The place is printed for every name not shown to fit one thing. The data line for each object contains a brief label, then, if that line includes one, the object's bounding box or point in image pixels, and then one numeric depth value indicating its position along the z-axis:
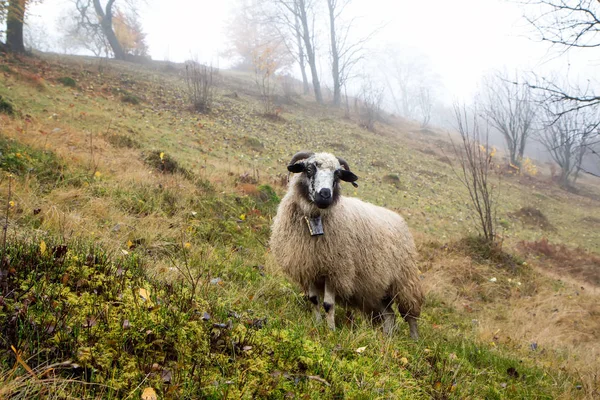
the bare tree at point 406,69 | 66.62
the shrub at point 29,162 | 5.11
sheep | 3.91
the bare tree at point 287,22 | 32.81
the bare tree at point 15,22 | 14.43
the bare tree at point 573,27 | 5.70
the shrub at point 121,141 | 9.16
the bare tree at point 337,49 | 32.62
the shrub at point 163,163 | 8.07
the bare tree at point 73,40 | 45.19
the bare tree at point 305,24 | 32.34
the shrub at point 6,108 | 8.34
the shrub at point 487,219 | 8.86
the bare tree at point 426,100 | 55.71
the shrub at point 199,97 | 18.02
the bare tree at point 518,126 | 29.01
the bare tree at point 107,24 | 28.91
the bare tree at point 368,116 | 26.73
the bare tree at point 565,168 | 28.12
